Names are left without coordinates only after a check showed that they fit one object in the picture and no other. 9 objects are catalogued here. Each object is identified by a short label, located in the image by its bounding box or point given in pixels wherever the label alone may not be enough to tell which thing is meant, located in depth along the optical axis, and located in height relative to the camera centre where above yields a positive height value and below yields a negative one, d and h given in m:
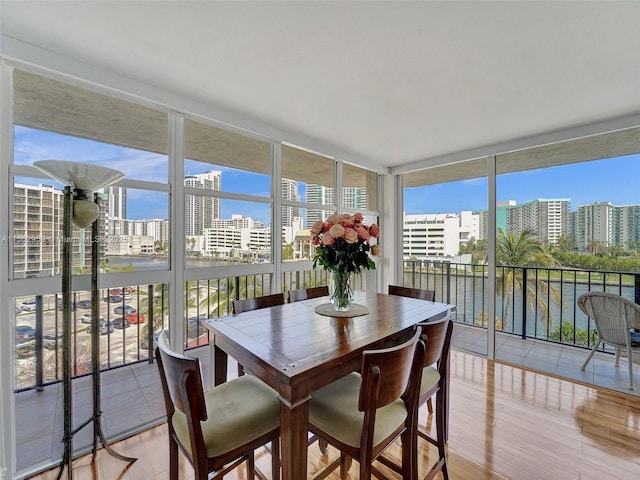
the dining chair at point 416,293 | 2.28 -0.50
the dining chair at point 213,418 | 1.01 -0.78
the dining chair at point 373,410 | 1.08 -0.80
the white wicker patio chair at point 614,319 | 2.48 -0.73
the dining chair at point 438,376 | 1.39 -0.83
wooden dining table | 1.08 -0.51
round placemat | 1.85 -0.50
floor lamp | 1.50 +0.06
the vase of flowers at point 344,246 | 1.77 -0.04
